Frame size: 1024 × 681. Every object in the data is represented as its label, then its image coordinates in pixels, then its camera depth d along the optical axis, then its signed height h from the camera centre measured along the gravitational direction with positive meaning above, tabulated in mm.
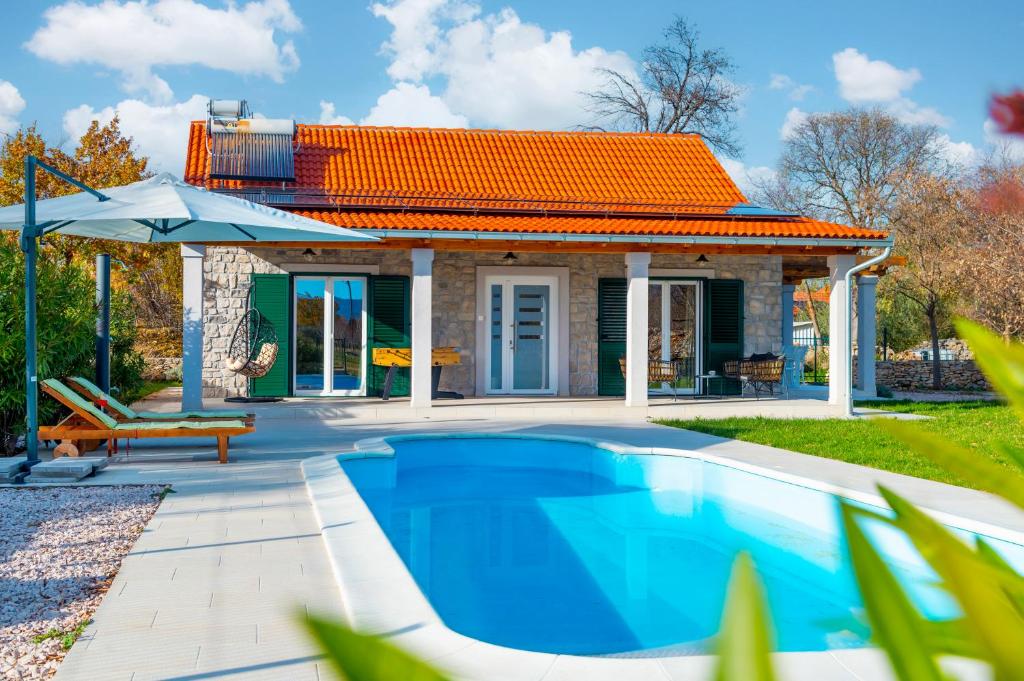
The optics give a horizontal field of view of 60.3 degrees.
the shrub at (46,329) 8875 +264
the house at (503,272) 13570 +1420
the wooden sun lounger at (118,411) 8584 -555
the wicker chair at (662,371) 14031 -240
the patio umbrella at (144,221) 7195 +1402
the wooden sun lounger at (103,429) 7879 -673
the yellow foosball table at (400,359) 13992 -61
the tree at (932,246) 19438 +2634
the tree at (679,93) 28125 +8452
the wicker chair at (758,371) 13992 -233
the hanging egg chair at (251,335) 14383 +321
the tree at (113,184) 21688 +3979
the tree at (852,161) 29188 +6659
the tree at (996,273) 17406 +1706
